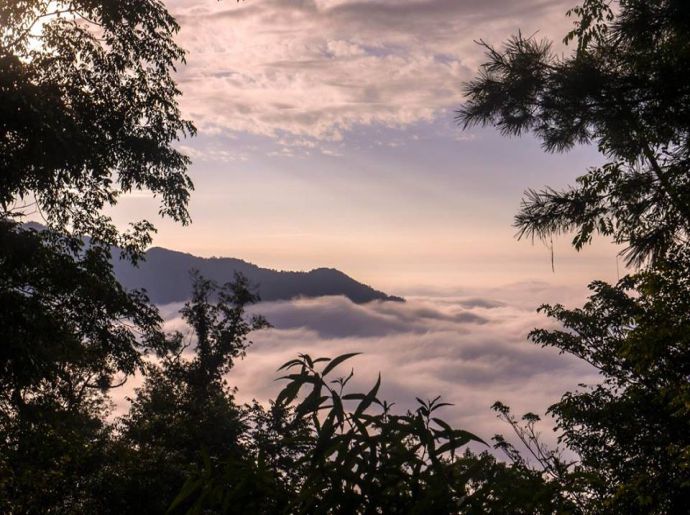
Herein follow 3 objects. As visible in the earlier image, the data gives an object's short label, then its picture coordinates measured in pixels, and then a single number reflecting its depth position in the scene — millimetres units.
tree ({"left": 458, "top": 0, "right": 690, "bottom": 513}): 8375
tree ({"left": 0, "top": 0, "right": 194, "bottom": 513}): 10023
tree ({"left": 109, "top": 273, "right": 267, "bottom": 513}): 21077
